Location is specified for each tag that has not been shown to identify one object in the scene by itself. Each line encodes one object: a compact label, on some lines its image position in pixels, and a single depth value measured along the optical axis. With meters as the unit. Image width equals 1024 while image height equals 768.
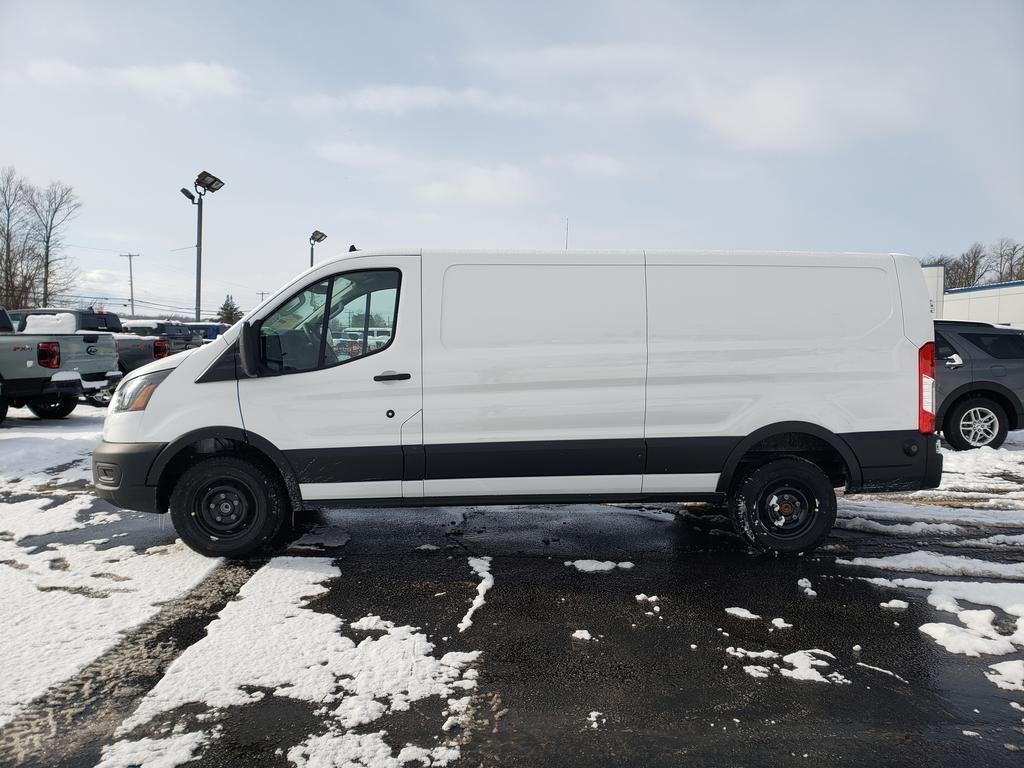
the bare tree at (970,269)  65.50
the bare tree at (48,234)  48.69
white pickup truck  9.91
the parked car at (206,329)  22.31
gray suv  8.70
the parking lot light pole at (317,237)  24.42
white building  29.39
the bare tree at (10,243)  46.50
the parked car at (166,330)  20.25
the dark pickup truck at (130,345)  14.80
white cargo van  4.40
